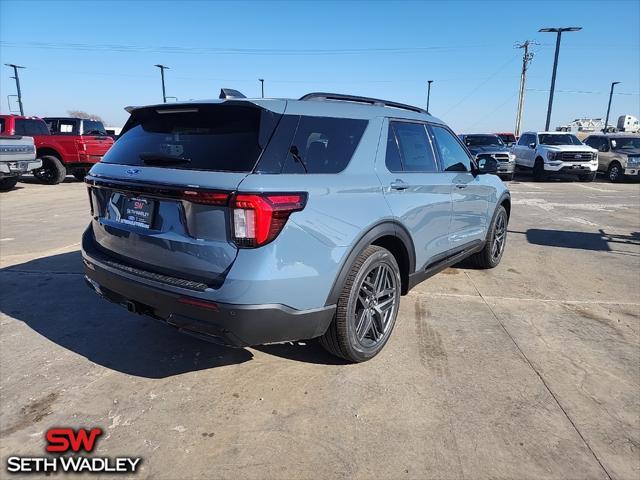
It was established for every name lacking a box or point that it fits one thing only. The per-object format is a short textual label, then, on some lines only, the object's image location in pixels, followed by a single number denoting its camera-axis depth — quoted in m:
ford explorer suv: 2.39
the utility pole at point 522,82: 41.47
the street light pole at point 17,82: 43.22
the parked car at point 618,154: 17.38
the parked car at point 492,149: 17.39
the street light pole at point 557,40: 29.92
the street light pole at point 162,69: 42.97
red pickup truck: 14.02
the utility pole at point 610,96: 55.36
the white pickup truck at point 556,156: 17.14
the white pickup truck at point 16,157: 11.30
